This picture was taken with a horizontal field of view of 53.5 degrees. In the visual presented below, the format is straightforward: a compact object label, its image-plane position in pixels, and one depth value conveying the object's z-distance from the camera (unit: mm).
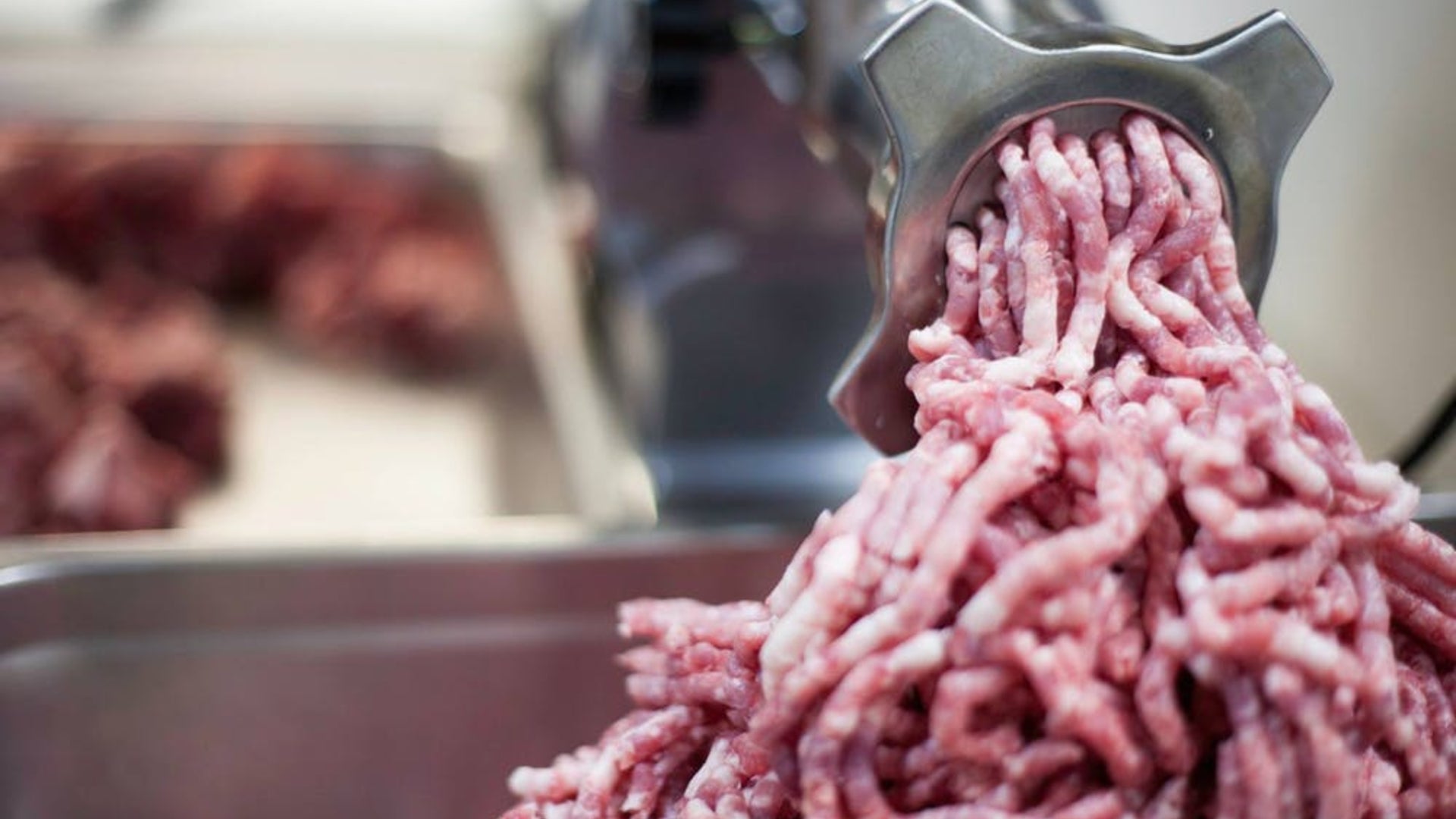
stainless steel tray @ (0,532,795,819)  1356
